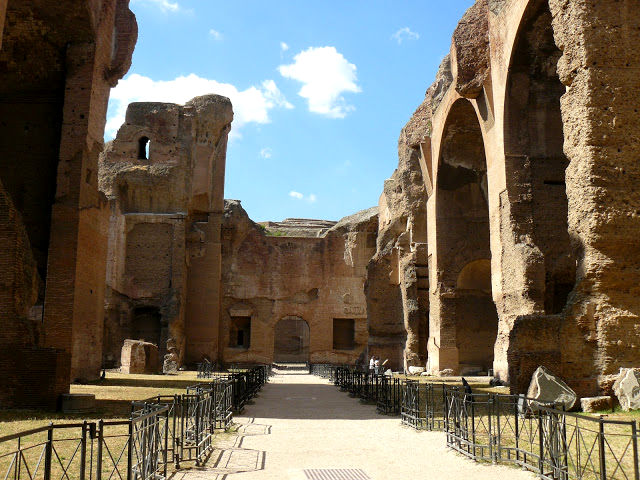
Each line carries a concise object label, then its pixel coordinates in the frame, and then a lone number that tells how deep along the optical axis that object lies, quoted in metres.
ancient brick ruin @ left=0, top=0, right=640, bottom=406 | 10.09
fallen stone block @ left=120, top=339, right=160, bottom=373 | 20.38
